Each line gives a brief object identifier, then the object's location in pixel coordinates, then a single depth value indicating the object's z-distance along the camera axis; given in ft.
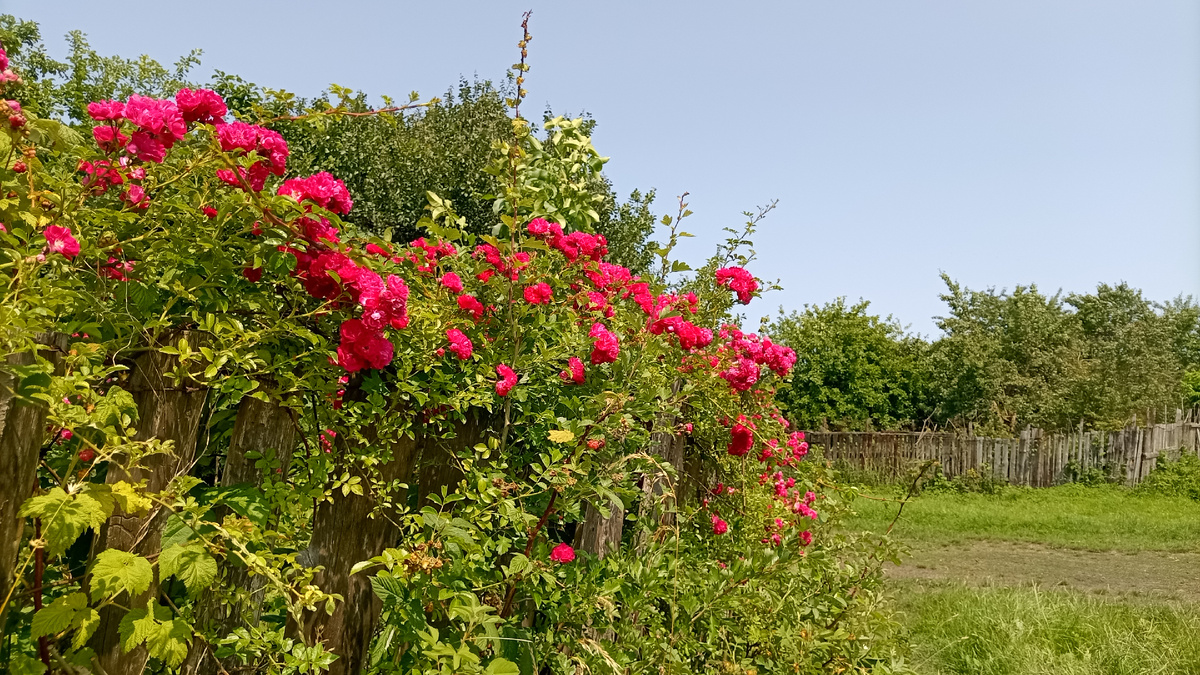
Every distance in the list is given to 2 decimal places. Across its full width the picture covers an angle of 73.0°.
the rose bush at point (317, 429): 4.24
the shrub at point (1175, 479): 44.96
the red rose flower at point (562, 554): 6.36
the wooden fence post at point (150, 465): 4.45
